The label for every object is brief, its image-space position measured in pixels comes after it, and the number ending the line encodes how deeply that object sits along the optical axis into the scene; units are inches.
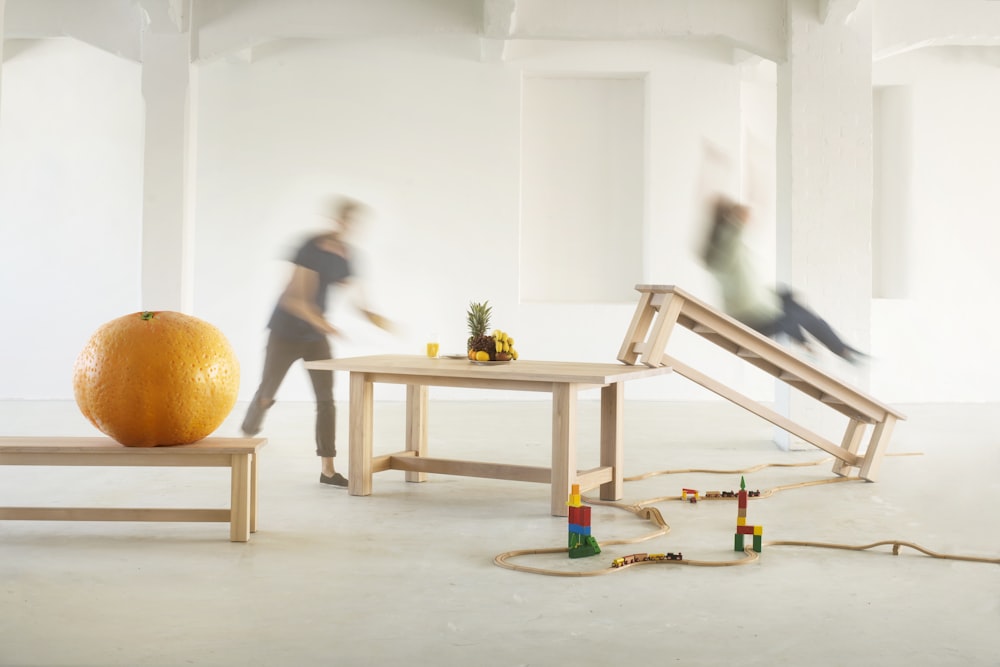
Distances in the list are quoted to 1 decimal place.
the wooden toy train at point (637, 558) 152.3
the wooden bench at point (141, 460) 163.2
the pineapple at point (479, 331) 215.0
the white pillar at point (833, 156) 299.3
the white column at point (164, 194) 324.8
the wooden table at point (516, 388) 194.5
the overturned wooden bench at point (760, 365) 225.9
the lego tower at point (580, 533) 158.6
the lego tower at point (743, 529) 163.0
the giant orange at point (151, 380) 160.1
